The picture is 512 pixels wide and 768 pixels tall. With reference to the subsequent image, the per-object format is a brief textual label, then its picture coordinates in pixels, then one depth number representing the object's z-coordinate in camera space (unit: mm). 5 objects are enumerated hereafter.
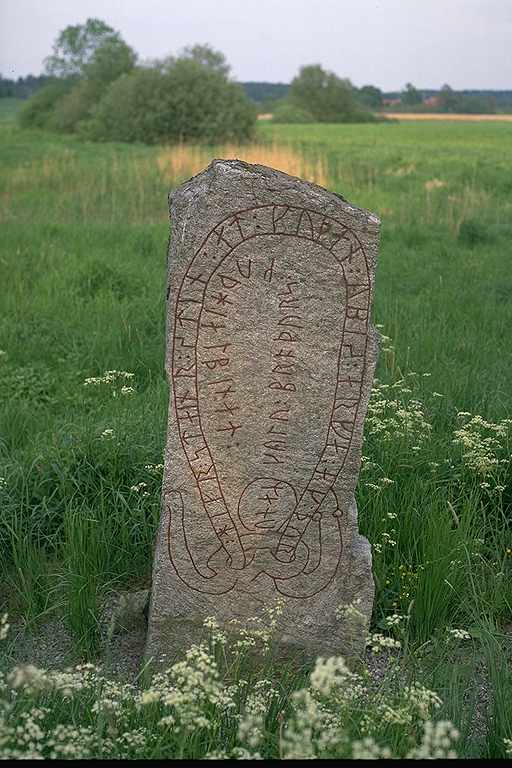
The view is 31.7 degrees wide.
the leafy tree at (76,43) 54062
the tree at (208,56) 31897
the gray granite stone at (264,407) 2994
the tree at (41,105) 41844
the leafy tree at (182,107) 26766
